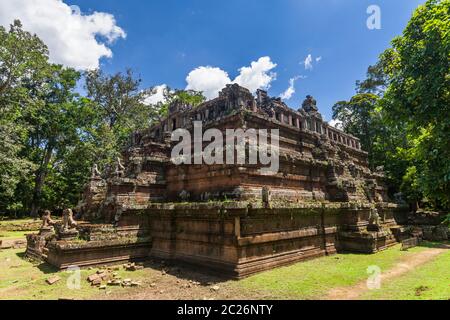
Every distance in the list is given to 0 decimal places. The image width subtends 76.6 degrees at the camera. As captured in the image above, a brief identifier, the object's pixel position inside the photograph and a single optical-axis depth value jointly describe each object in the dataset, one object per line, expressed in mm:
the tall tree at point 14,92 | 23938
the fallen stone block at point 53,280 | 9328
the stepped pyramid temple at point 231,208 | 10750
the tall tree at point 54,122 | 35406
